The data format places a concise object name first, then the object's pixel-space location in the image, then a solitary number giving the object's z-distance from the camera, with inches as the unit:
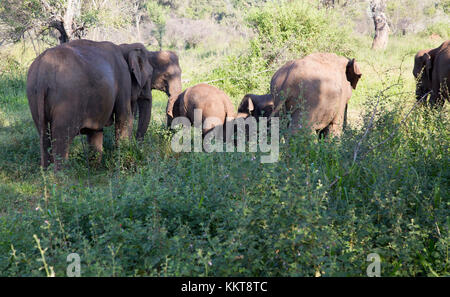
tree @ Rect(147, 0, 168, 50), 1259.8
